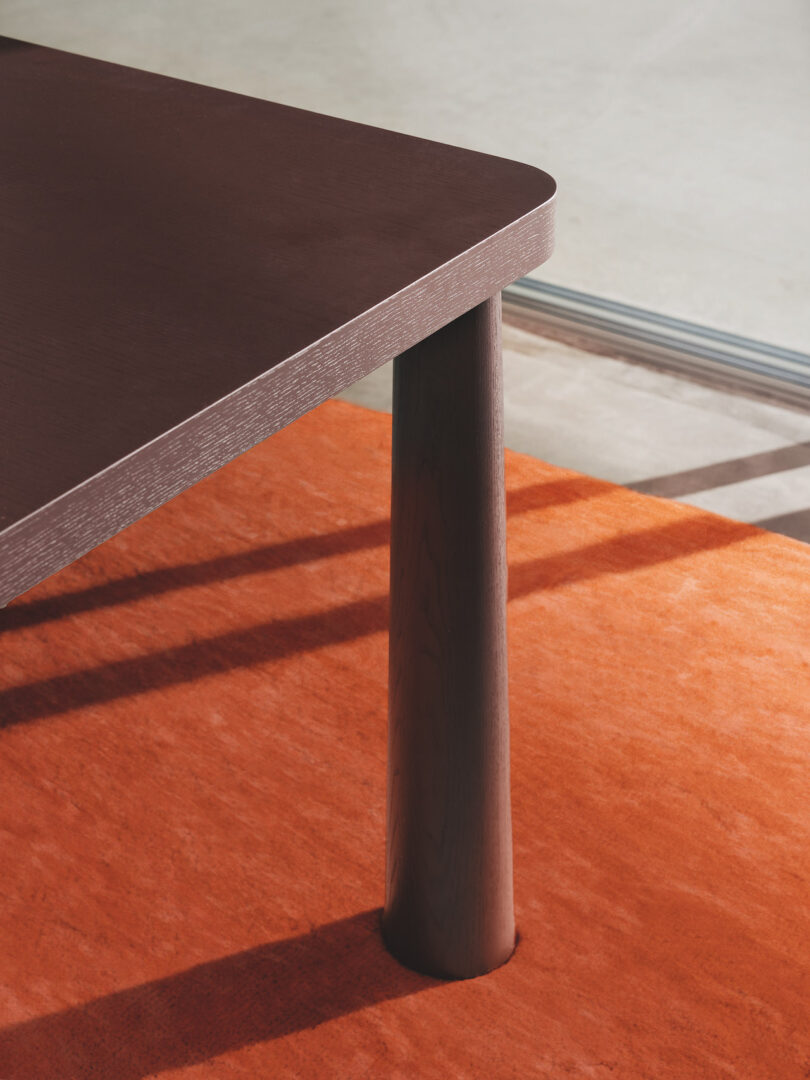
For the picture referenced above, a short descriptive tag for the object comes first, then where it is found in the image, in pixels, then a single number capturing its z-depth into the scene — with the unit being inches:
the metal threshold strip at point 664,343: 165.1
